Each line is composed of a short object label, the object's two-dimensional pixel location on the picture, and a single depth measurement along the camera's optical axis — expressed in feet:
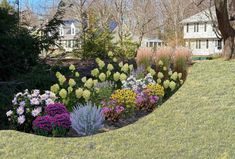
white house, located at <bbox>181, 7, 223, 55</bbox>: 146.10
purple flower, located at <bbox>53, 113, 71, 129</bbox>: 15.48
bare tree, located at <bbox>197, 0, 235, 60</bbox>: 46.98
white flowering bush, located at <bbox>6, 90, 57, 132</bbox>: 16.80
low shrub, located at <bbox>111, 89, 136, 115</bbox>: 17.83
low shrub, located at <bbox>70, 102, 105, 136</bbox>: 15.48
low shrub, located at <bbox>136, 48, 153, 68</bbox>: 27.27
